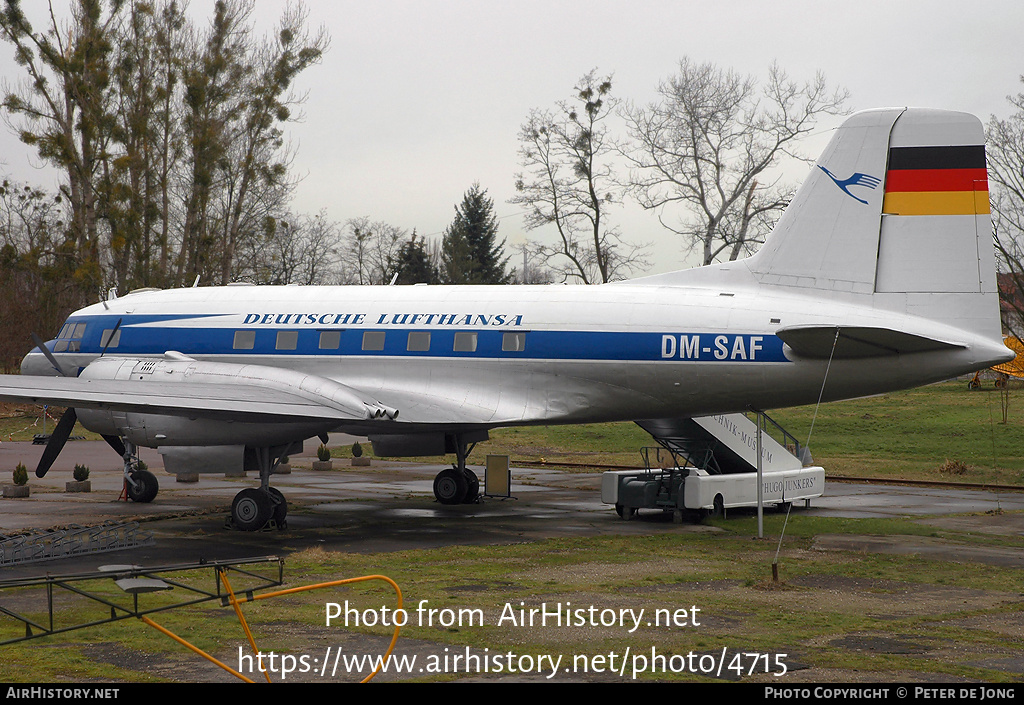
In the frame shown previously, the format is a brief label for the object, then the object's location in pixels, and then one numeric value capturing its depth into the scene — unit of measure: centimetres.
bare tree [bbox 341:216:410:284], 8088
